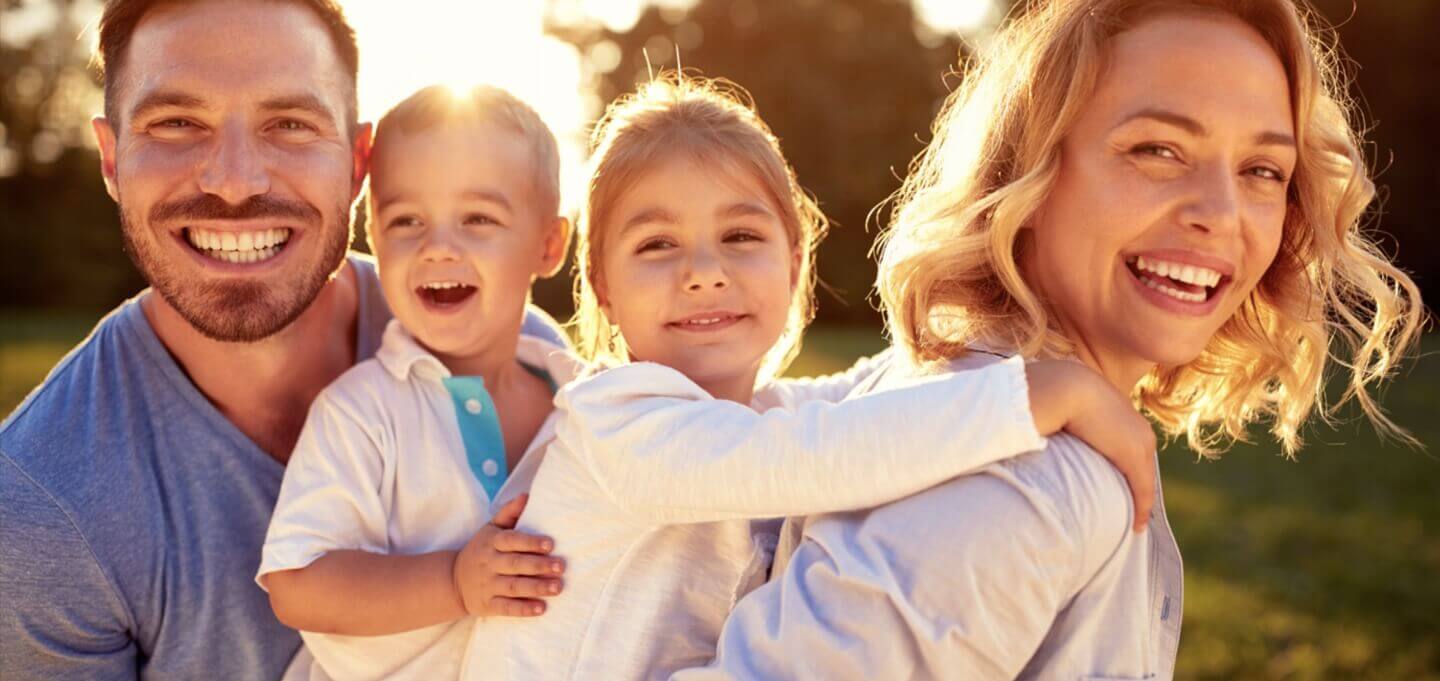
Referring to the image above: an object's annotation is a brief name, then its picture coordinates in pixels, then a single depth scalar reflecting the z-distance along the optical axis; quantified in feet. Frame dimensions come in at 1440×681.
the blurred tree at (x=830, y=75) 84.23
